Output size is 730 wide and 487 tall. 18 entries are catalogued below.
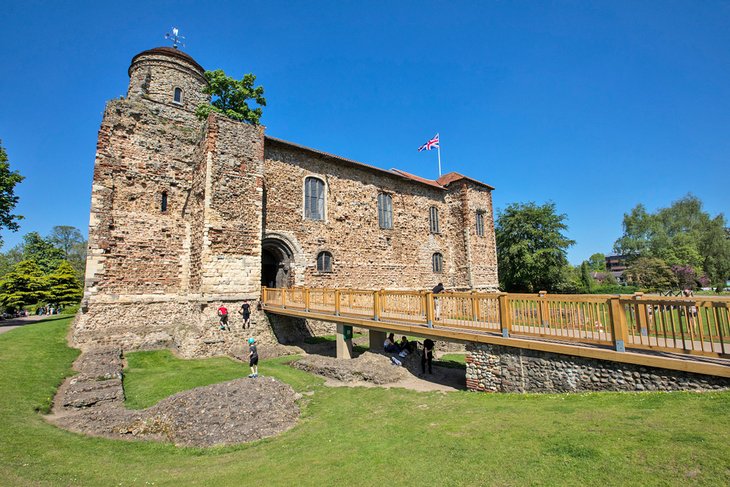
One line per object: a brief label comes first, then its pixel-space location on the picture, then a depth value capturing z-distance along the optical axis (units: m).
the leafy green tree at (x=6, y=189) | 21.95
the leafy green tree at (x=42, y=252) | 38.12
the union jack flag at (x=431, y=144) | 26.55
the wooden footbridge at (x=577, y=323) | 6.06
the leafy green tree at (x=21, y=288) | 27.34
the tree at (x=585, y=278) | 44.79
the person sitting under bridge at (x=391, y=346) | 12.46
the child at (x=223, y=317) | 14.77
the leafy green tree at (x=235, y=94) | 24.66
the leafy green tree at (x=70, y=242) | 56.41
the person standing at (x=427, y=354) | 11.21
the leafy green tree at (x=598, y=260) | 86.94
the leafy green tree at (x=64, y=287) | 28.56
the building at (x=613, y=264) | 89.14
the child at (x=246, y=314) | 15.16
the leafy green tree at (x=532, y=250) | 32.28
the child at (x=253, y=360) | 10.43
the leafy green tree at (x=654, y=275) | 35.19
